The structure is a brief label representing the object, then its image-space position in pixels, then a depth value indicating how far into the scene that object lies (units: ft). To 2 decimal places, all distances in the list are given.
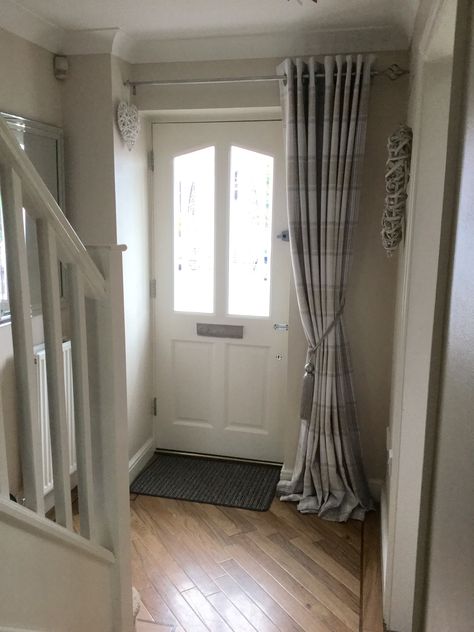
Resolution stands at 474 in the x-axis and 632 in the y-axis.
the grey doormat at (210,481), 10.32
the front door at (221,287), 10.71
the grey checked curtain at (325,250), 9.04
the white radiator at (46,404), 8.64
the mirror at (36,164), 8.28
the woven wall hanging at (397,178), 7.16
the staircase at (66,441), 4.06
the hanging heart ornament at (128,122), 9.63
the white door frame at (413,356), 6.14
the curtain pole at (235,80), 9.00
